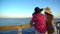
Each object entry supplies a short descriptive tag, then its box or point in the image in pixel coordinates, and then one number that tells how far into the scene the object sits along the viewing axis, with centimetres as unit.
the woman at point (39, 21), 84
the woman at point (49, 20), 88
